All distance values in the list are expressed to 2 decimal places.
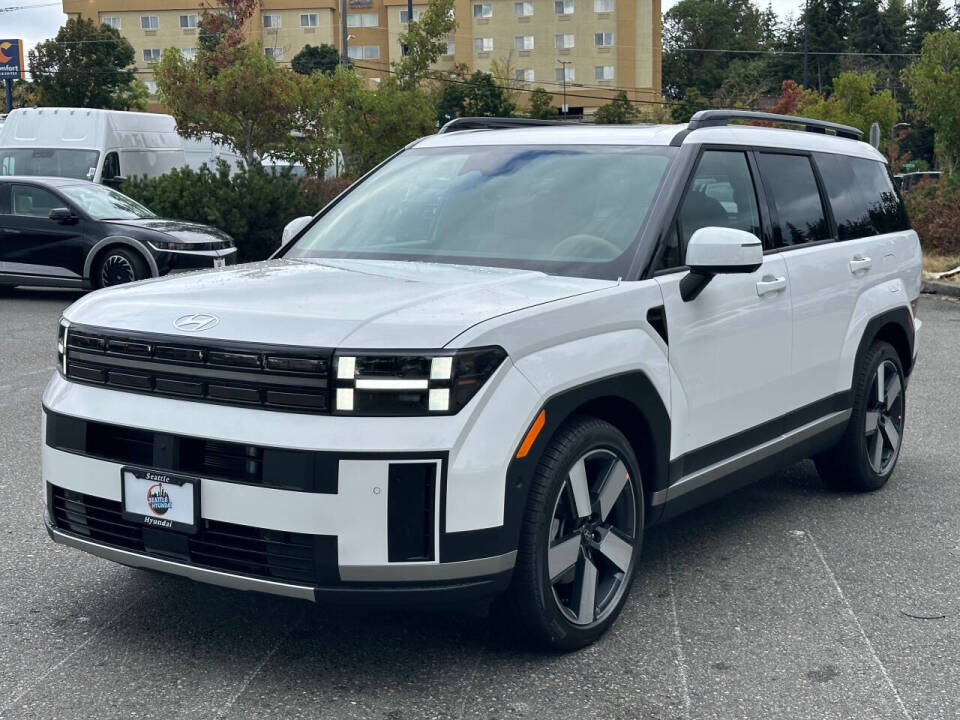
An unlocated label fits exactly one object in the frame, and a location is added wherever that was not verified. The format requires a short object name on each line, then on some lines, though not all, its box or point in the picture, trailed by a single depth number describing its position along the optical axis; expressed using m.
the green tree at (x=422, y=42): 37.88
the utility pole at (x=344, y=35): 43.27
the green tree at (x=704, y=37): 97.88
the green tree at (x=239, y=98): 27.14
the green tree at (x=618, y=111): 72.06
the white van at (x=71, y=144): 20.25
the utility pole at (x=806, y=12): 80.34
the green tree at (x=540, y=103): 69.00
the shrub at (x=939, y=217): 21.38
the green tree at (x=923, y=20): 87.50
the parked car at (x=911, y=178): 38.28
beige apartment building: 86.62
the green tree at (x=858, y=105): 33.47
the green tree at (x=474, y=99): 68.31
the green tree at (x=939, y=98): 22.39
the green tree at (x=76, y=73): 56.31
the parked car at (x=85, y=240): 15.16
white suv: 3.57
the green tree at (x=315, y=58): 86.31
